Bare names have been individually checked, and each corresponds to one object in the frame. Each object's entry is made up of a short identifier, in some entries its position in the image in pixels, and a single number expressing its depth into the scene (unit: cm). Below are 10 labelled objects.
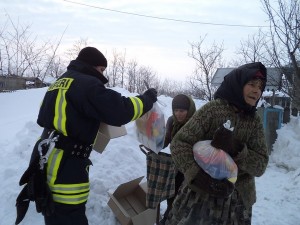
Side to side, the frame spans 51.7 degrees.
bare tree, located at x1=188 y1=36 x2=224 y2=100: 1598
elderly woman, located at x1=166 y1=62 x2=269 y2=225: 207
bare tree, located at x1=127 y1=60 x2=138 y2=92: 3312
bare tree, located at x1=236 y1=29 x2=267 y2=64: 1356
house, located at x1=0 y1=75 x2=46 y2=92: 1649
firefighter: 225
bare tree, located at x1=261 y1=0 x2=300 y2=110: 561
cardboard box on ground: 338
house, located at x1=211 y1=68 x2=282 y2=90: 1694
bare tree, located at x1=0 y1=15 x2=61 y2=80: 1479
